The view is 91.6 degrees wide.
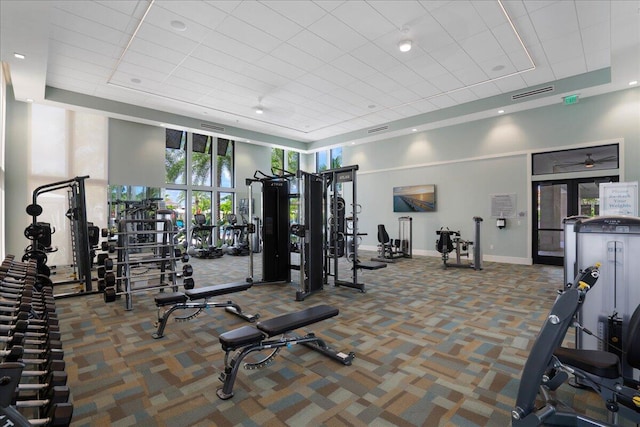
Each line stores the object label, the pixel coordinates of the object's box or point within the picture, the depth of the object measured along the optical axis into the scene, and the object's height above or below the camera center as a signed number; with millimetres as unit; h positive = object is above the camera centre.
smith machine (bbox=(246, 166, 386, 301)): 4777 -285
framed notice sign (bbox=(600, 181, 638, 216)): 5047 +248
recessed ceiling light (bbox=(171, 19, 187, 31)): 4570 +2816
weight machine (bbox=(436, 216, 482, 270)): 7020 -784
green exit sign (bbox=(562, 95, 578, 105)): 6641 +2451
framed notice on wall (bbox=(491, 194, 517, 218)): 7785 +203
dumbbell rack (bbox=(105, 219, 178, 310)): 4191 -681
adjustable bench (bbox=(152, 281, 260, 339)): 3309 -995
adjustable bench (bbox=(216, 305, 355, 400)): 2217 -963
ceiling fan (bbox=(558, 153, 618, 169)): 6653 +1142
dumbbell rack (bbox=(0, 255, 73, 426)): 982 -718
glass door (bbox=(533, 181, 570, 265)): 7281 -168
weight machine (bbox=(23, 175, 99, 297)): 4773 -363
